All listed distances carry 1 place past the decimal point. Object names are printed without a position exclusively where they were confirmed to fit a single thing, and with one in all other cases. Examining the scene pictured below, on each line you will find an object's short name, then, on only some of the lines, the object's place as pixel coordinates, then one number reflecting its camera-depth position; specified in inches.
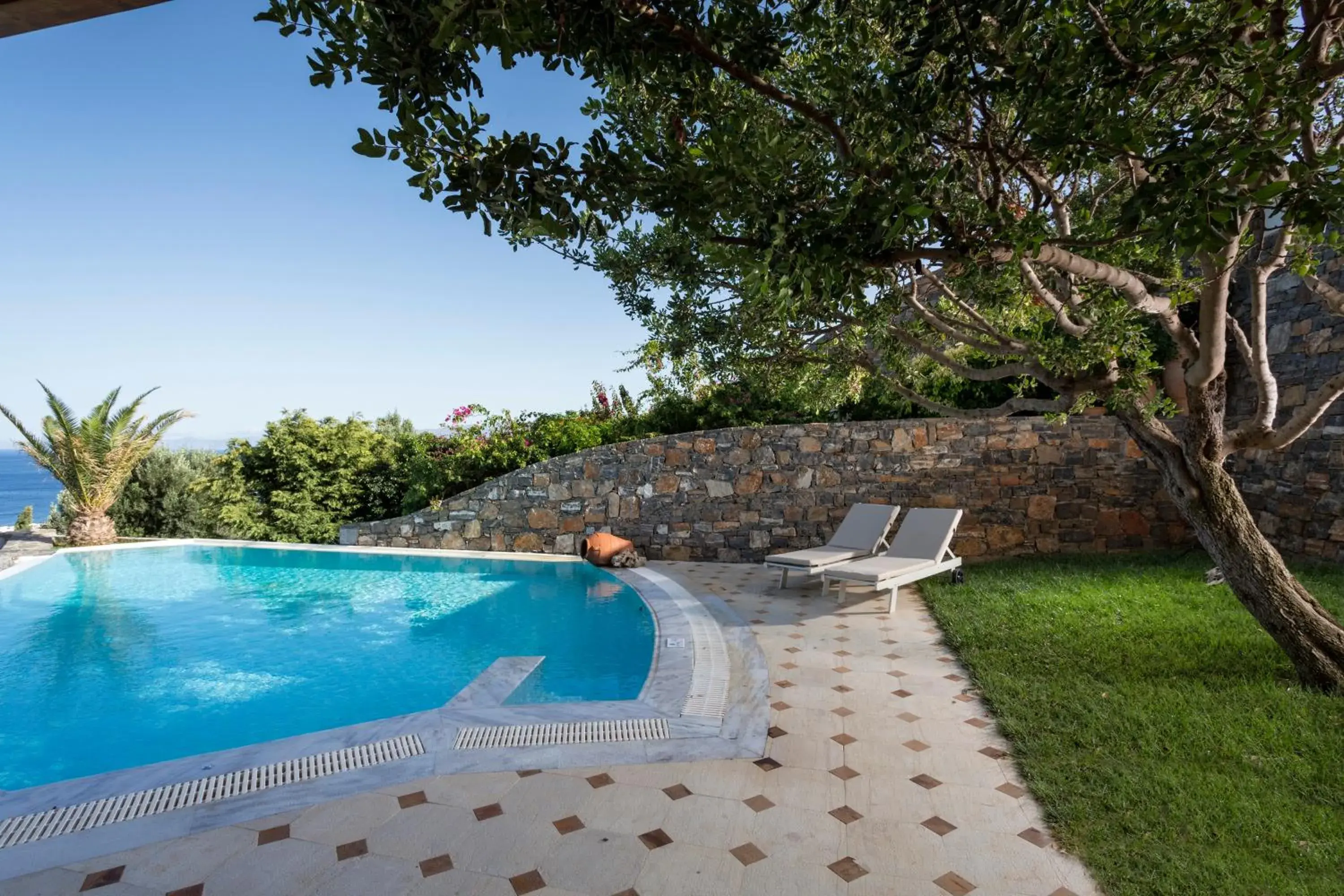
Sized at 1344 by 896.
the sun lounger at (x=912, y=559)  302.5
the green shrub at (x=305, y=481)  515.2
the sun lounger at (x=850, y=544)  335.9
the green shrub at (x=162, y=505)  546.0
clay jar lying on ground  412.5
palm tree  493.0
